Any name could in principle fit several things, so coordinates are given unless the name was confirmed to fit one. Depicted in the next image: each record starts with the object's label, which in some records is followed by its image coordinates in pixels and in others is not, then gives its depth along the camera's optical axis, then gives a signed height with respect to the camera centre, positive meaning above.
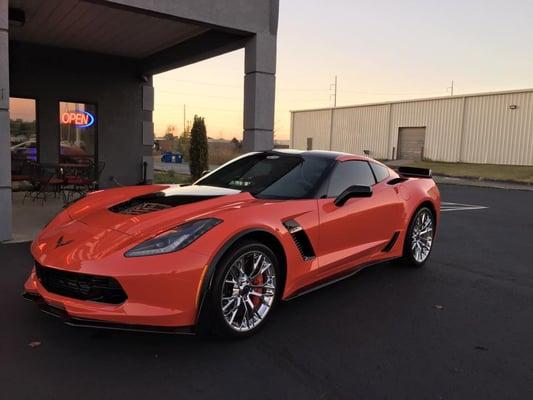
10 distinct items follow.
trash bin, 40.10 -0.81
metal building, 29.39 +2.14
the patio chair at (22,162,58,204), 9.48 -0.74
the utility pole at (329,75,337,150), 42.38 +2.44
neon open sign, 12.16 +0.70
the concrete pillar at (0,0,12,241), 6.09 +0.06
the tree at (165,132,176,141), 73.06 +2.06
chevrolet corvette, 3.07 -0.71
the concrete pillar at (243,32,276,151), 8.26 +1.10
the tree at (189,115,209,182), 14.72 +0.02
